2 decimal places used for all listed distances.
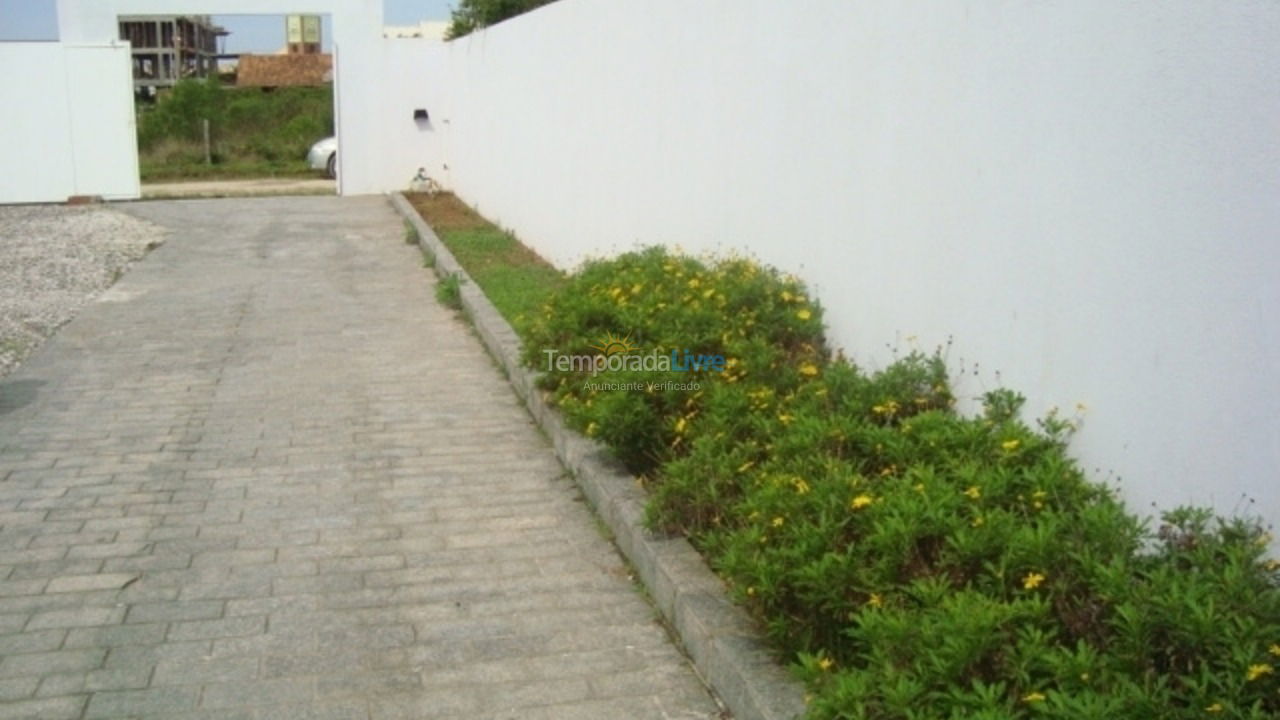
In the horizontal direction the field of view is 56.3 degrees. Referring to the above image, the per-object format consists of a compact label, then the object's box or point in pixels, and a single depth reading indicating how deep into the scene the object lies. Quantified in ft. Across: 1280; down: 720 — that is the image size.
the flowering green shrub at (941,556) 8.91
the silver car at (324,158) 87.35
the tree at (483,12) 67.21
